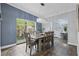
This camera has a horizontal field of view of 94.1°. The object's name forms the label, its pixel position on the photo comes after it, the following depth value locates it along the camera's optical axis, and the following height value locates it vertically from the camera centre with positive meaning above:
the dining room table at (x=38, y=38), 3.05 -0.80
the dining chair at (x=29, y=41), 2.99 -1.01
